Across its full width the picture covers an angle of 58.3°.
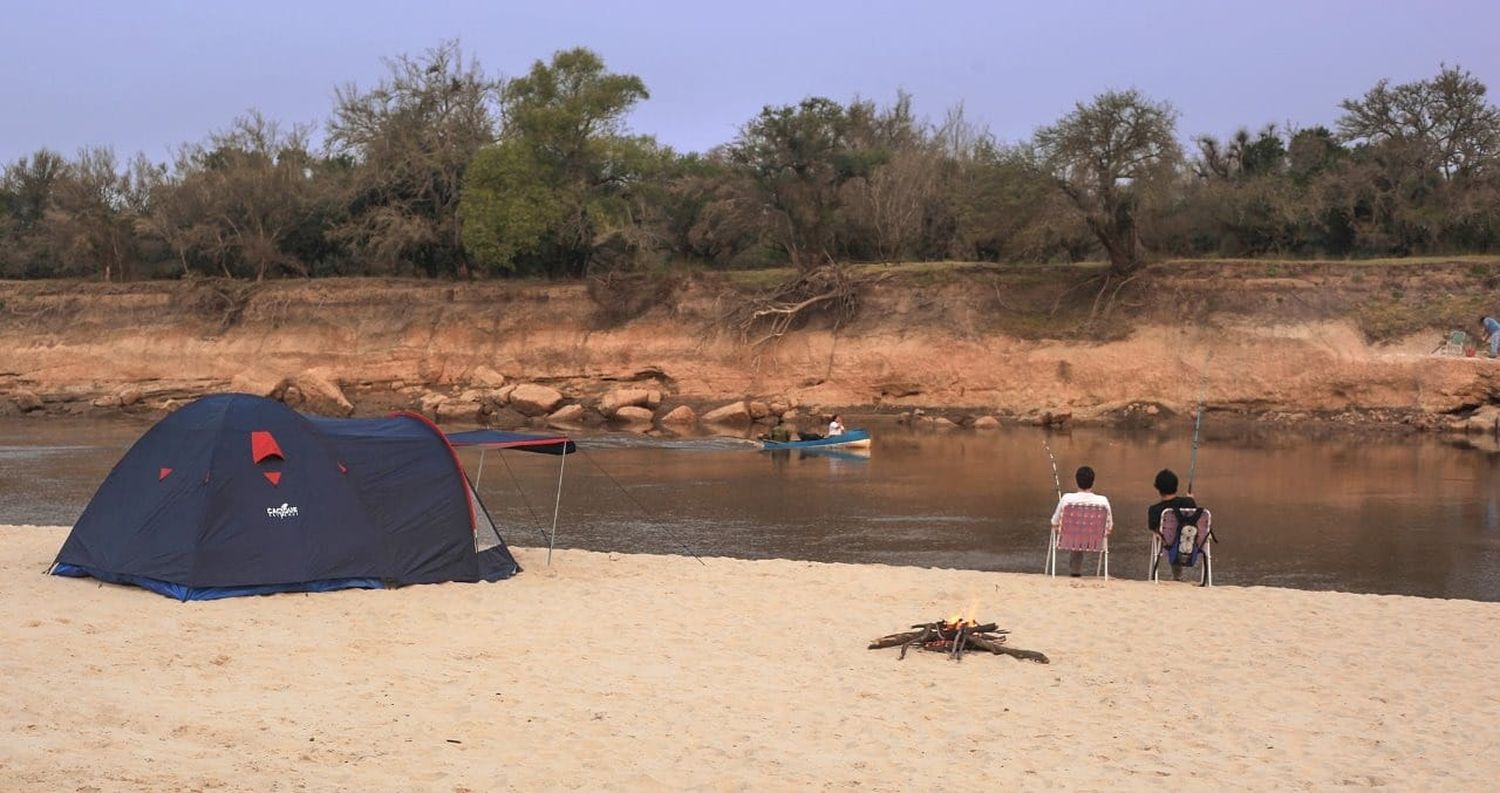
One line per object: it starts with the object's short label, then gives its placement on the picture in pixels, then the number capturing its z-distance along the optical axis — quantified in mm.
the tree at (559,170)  49844
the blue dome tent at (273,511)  14180
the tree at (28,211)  58531
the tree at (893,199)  49562
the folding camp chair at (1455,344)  37688
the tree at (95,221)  56562
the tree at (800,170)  50469
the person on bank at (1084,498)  15875
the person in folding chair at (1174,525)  15656
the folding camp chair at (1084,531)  15891
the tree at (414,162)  52469
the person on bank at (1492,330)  37156
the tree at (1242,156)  50838
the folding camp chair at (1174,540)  15672
